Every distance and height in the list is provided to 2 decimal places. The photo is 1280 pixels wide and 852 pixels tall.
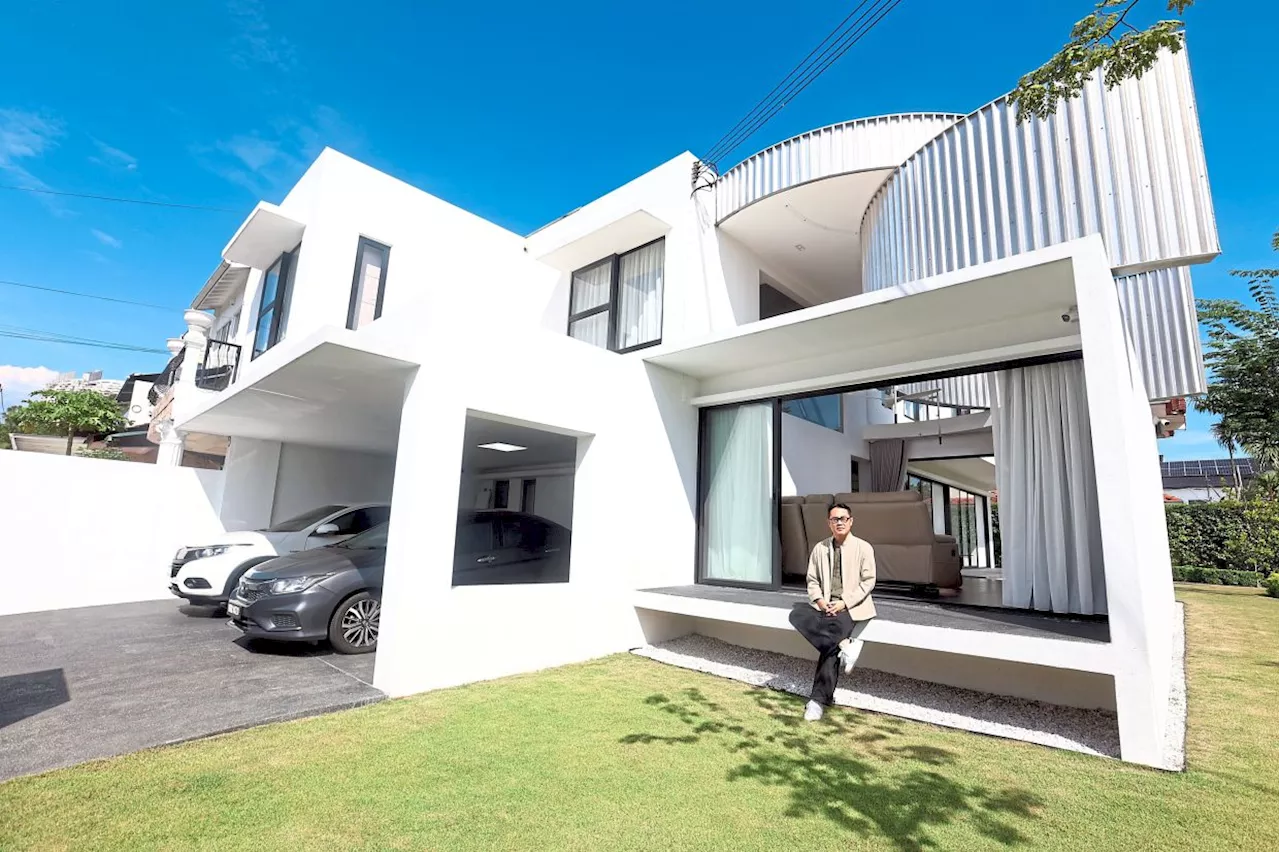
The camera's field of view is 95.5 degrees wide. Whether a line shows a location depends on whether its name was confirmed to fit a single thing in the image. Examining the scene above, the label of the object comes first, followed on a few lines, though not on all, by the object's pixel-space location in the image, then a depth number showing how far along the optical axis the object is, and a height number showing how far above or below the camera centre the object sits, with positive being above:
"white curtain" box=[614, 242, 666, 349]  8.65 +3.39
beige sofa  6.60 -0.09
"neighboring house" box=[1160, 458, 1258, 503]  29.40 +3.29
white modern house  4.68 +1.54
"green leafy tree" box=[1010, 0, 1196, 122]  3.09 +2.67
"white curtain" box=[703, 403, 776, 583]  6.80 +0.34
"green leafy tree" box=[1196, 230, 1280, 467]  14.45 +4.38
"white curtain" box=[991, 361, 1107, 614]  4.91 +0.35
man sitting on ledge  4.52 -0.59
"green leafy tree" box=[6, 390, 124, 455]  19.21 +2.90
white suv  7.23 -0.53
